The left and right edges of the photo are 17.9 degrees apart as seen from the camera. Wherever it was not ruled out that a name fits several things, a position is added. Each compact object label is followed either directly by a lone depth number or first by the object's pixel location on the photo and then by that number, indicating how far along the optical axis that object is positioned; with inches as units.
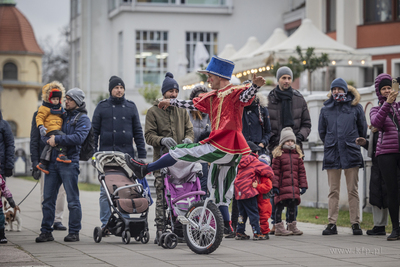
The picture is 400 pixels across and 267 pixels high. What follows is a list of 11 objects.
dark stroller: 615.2
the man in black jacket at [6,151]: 666.8
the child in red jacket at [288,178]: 690.6
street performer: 530.1
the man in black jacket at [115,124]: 685.1
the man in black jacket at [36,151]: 712.2
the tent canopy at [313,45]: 1523.3
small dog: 748.3
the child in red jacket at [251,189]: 645.7
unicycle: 531.2
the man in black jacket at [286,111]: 726.2
